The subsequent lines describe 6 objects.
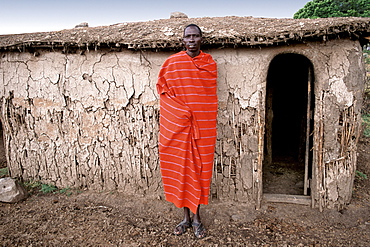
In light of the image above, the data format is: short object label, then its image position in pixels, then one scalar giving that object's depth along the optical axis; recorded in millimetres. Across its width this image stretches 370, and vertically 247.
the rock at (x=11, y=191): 3451
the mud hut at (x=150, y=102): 2945
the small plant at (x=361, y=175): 4027
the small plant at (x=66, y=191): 3718
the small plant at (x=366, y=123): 6359
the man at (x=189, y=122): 2648
